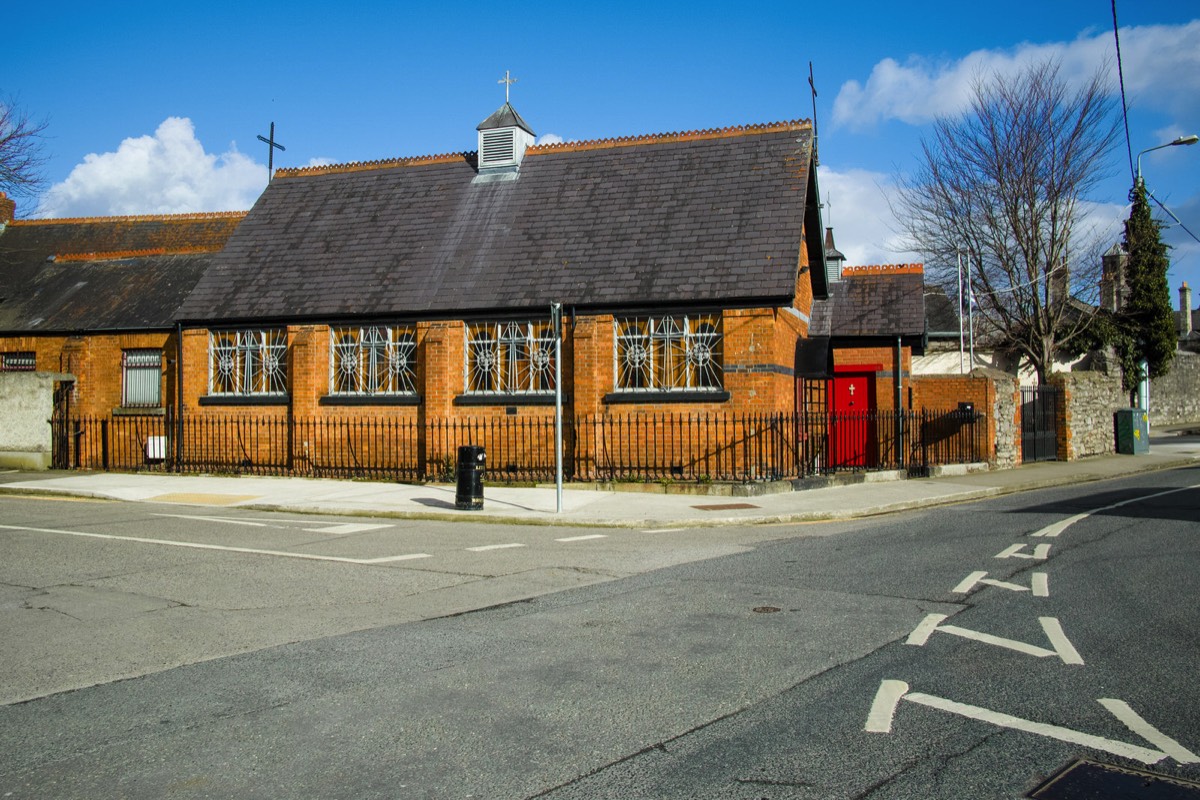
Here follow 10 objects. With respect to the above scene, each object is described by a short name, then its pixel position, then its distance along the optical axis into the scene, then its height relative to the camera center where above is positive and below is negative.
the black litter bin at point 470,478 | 15.81 -0.85
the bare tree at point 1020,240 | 31.91 +5.97
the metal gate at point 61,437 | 23.25 -0.13
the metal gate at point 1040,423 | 25.98 -0.15
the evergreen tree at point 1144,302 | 39.44 +4.60
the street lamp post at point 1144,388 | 41.40 +1.27
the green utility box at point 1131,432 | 29.67 -0.48
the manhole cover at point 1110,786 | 4.05 -1.56
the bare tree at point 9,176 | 29.05 +7.68
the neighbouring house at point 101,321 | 24.28 +2.82
